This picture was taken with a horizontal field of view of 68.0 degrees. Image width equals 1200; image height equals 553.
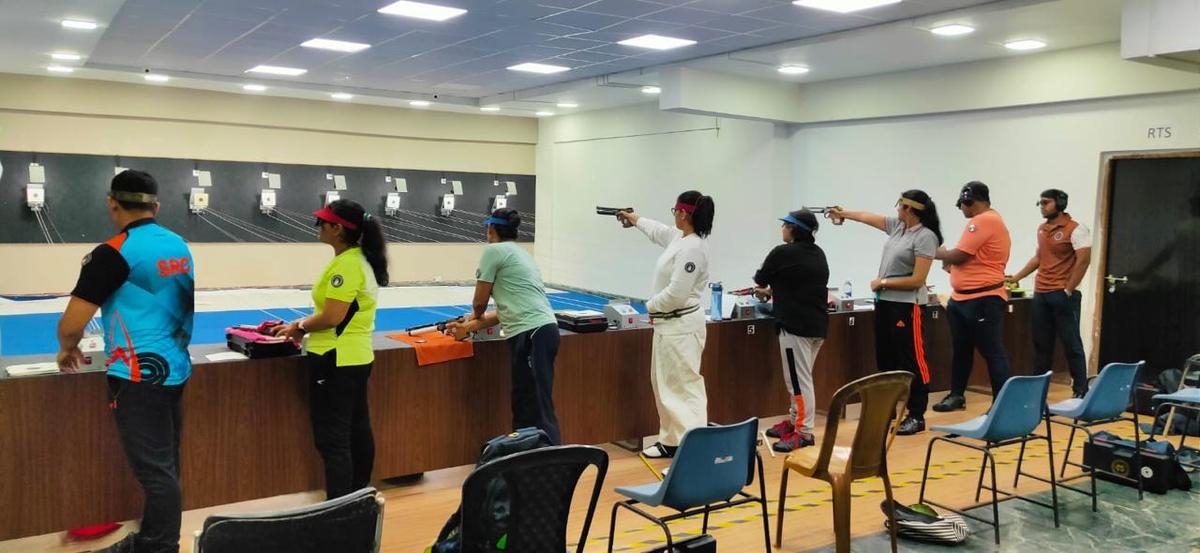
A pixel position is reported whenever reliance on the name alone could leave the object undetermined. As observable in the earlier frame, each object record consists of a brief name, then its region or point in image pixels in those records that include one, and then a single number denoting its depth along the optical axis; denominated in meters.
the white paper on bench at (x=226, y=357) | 3.67
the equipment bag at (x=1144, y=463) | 4.33
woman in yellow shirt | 3.38
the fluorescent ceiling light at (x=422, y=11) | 6.82
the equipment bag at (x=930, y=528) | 3.57
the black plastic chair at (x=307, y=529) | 1.76
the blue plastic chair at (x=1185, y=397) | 4.26
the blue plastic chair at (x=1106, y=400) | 4.10
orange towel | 4.16
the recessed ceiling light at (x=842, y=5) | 6.38
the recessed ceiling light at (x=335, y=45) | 8.50
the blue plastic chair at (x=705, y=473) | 2.78
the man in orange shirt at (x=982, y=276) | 5.66
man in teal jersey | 2.85
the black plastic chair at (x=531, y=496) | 2.13
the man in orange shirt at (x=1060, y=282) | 6.16
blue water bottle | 5.30
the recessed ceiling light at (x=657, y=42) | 7.92
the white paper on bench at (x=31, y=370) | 3.24
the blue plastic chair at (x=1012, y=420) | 3.67
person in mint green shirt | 4.15
